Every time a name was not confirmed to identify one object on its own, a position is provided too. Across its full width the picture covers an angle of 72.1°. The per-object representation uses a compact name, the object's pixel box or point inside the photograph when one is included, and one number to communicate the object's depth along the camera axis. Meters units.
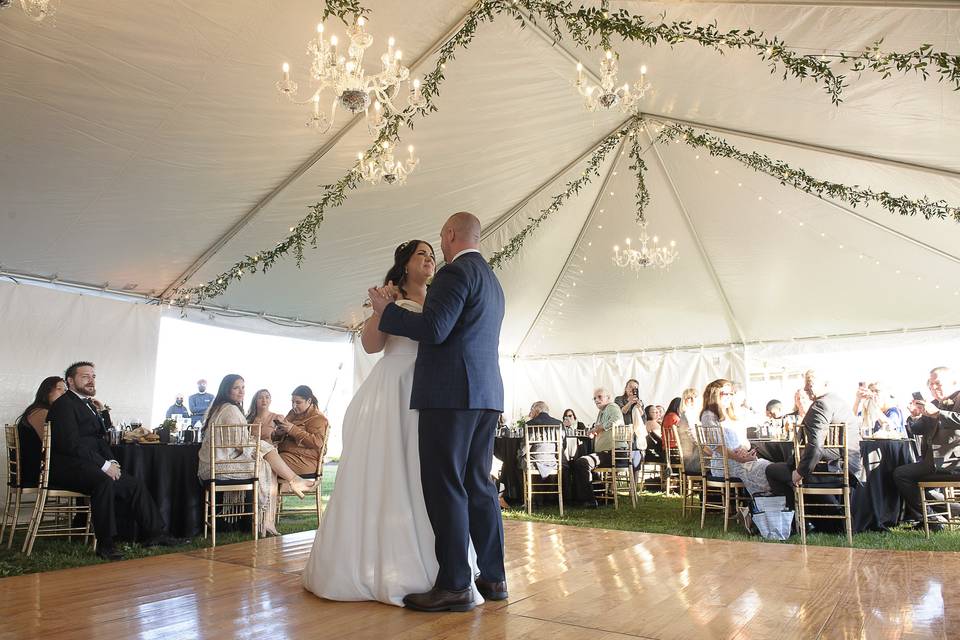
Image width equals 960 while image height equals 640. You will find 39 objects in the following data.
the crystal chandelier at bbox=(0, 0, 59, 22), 3.34
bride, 2.43
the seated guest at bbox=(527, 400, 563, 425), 7.75
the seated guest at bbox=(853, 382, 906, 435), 8.91
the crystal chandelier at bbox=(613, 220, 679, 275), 8.72
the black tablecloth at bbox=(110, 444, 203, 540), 5.48
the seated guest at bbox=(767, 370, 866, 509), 5.22
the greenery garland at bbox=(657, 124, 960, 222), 6.47
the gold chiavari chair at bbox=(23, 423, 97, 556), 4.75
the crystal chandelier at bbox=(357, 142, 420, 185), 5.34
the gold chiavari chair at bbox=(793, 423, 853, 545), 5.27
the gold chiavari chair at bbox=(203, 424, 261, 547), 5.32
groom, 2.34
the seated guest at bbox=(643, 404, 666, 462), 9.70
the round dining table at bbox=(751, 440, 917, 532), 5.82
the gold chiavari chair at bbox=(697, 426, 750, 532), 6.01
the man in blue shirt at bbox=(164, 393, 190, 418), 9.05
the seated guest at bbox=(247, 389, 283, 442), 6.46
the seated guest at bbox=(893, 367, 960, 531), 5.54
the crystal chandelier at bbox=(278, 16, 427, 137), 4.02
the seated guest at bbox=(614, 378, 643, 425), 10.16
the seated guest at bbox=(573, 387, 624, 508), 8.03
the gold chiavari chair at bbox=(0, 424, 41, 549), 5.14
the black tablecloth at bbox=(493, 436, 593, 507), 8.02
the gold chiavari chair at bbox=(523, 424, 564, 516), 7.39
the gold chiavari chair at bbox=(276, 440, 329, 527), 6.13
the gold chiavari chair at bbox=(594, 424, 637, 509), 7.96
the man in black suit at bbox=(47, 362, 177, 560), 4.70
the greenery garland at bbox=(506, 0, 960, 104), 4.23
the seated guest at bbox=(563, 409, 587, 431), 10.23
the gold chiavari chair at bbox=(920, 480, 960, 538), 5.54
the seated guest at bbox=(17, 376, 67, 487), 5.27
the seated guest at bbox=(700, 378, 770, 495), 5.89
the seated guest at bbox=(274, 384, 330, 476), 6.46
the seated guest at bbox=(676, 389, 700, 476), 6.82
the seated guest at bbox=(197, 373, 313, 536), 5.54
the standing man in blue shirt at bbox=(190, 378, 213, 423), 9.24
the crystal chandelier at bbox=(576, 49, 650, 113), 4.82
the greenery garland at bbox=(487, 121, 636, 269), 7.49
